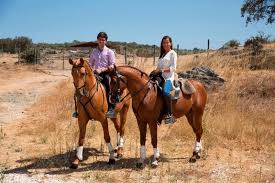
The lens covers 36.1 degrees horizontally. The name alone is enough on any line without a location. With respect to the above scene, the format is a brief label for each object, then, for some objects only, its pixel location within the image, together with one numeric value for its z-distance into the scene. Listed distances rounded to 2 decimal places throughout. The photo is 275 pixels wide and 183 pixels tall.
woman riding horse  7.62
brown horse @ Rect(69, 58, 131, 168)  7.20
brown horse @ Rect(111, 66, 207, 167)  7.50
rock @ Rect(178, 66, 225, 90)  14.74
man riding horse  8.08
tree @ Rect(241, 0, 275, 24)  21.38
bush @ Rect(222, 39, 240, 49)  26.01
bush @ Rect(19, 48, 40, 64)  36.47
